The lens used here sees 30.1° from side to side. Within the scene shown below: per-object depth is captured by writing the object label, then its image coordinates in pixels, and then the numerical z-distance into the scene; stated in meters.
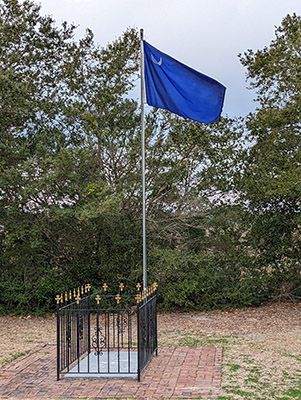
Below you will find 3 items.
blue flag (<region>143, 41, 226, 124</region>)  8.01
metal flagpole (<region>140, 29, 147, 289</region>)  7.74
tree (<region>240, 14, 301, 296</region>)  11.45
